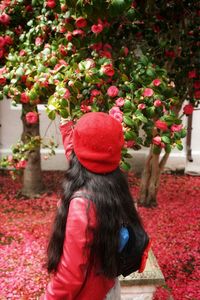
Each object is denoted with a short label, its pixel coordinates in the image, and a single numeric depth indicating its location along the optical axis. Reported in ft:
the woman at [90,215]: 5.89
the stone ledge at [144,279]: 10.41
